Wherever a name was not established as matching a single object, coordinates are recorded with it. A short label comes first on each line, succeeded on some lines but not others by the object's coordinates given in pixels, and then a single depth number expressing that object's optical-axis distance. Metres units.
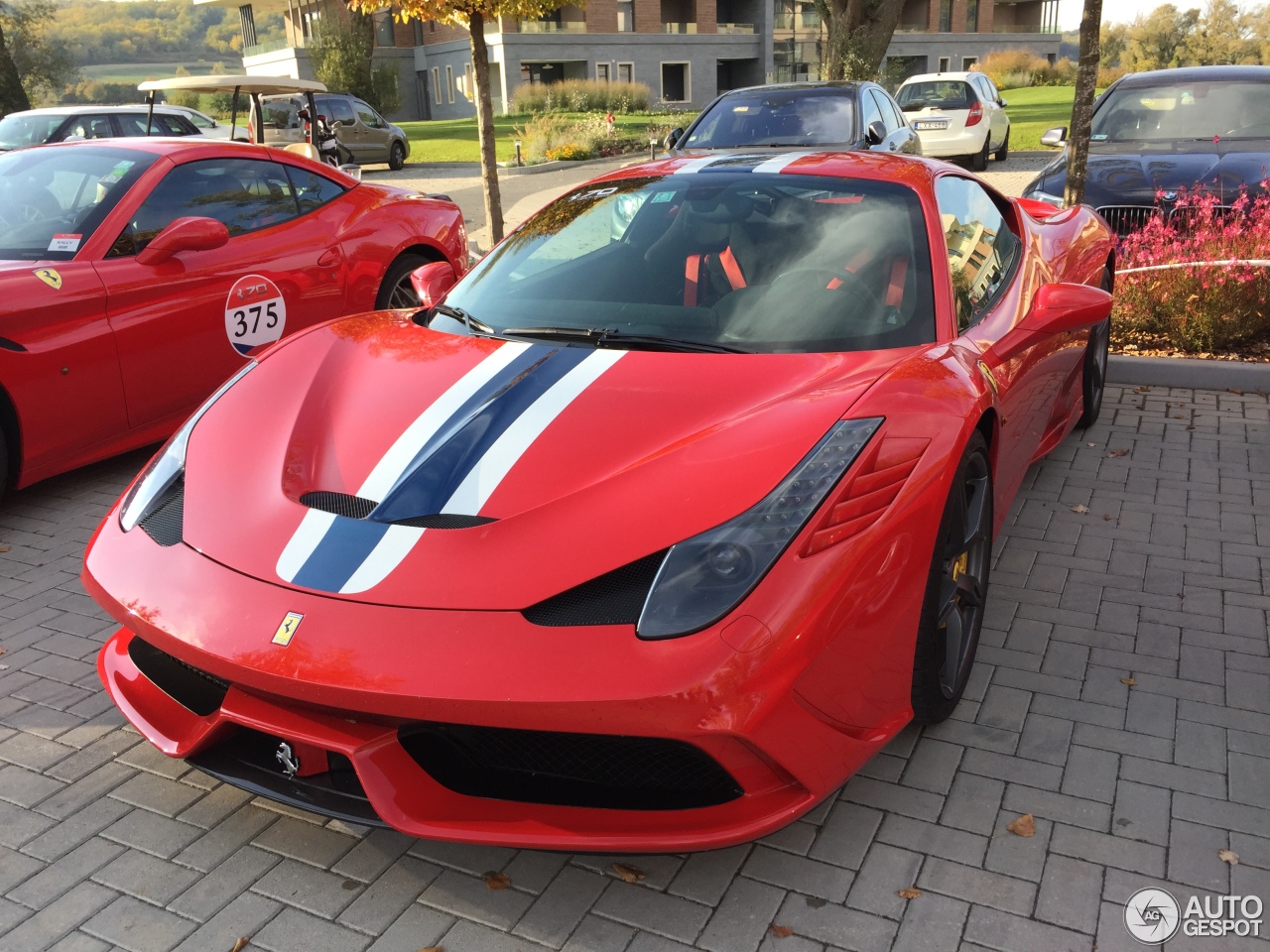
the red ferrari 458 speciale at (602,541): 2.15
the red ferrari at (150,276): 4.62
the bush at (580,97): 38.56
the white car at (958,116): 17.31
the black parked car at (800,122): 9.59
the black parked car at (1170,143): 7.50
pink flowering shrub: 6.49
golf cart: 12.28
